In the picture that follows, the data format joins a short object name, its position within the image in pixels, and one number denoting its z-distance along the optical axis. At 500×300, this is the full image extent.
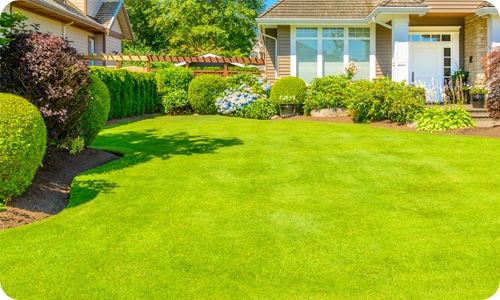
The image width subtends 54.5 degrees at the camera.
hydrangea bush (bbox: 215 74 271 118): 17.83
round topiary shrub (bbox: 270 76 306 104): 17.23
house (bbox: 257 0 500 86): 18.95
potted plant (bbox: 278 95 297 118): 17.16
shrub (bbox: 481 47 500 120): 12.41
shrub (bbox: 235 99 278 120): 17.31
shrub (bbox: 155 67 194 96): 19.88
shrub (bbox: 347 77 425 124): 13.64
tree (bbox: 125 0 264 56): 44.88
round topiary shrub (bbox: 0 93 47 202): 5.99
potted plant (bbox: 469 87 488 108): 15.16
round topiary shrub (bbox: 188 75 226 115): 18.86
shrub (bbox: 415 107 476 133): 12.59
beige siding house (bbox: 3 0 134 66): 17.70
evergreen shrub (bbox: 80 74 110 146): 9.13
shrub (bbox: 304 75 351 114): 16.52
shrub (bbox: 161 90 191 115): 19.41
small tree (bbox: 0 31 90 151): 7.61
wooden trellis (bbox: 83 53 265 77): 20.64
